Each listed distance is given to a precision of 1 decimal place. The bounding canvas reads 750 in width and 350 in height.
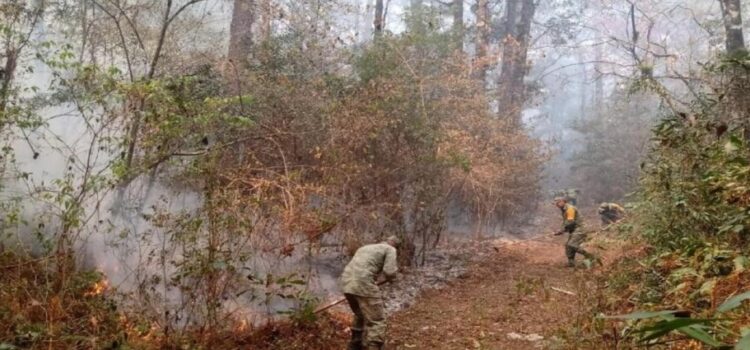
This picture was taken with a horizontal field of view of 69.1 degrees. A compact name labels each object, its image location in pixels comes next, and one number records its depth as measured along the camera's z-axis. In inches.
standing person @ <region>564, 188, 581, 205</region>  727.9
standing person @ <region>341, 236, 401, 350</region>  273.4
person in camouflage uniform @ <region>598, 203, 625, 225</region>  585.3
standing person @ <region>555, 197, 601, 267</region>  473.4
